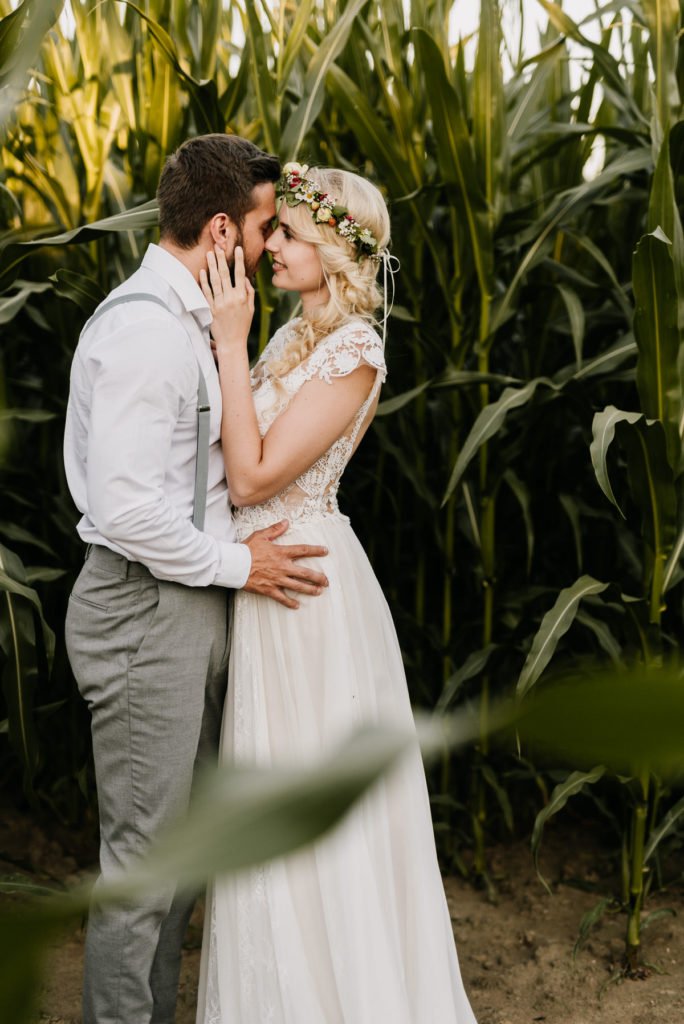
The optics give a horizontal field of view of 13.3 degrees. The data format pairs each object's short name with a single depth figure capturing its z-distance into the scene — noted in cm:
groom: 490
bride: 501
